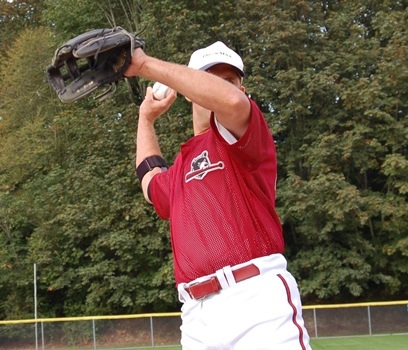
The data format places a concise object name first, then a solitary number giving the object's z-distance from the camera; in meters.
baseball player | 5.12
